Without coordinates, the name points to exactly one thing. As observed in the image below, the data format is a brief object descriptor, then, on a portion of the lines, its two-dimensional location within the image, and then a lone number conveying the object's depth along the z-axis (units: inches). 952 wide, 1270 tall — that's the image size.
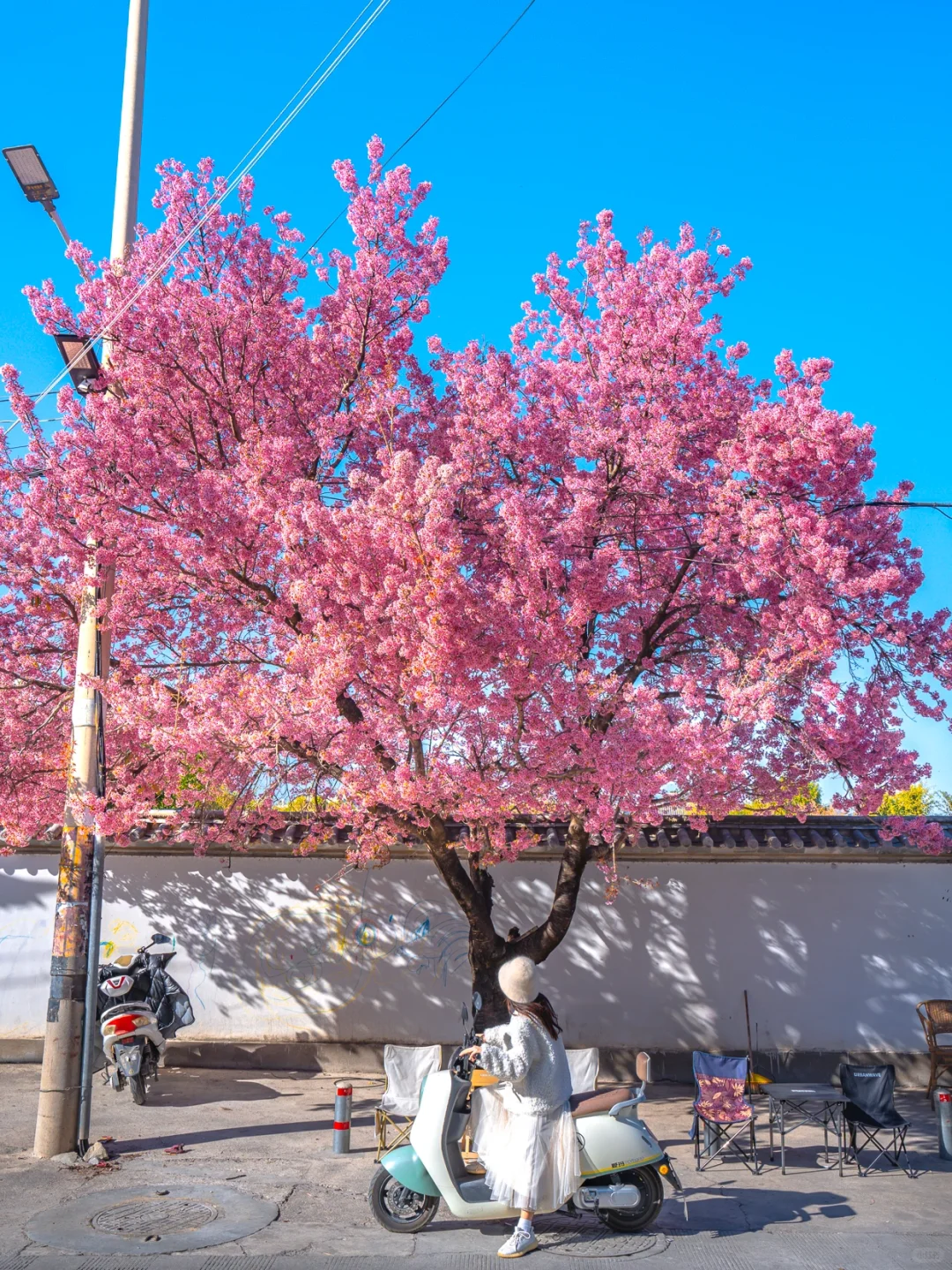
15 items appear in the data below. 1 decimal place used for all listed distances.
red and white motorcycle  427.8
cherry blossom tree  340.2
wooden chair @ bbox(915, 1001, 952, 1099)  479.2
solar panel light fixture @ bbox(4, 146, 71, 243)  361.7
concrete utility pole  334.3
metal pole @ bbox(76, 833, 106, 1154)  340.2
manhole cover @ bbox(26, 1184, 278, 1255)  257.6
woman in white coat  248.4
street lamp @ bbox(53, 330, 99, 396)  365.7
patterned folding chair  343.0
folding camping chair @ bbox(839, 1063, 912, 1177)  344.5
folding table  346.0
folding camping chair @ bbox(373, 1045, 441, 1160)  315.3
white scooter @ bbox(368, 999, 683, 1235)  259.6
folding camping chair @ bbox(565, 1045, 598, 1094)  315.9
